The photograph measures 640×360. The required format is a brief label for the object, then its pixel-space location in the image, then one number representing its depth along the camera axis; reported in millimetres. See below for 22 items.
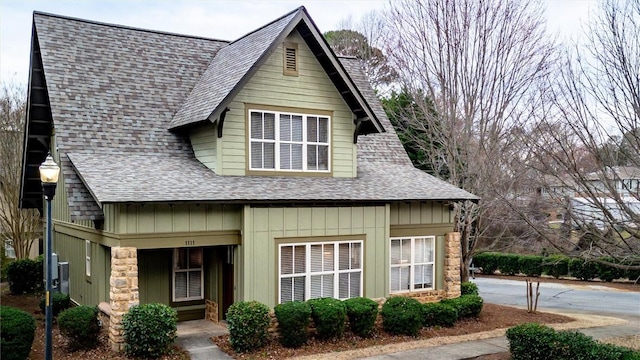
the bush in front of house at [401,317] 13602
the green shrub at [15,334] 10156
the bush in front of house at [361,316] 13141
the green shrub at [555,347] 9822
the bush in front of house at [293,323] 12148
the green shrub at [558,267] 29753
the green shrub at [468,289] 16953
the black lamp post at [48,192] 9883
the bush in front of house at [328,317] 12578
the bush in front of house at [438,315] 14539
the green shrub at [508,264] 32062
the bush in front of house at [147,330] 10992
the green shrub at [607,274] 27641
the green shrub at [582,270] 28734
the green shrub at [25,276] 19672
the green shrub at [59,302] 14172
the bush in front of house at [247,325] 11734
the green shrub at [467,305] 15328
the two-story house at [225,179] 12500
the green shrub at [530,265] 31031
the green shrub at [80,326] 11336
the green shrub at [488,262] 33219
